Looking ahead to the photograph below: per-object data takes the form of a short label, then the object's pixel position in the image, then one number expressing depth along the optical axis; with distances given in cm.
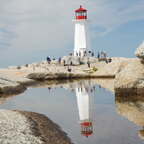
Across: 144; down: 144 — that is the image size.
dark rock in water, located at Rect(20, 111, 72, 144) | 1079
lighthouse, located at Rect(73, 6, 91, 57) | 6334
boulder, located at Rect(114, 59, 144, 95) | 2019
